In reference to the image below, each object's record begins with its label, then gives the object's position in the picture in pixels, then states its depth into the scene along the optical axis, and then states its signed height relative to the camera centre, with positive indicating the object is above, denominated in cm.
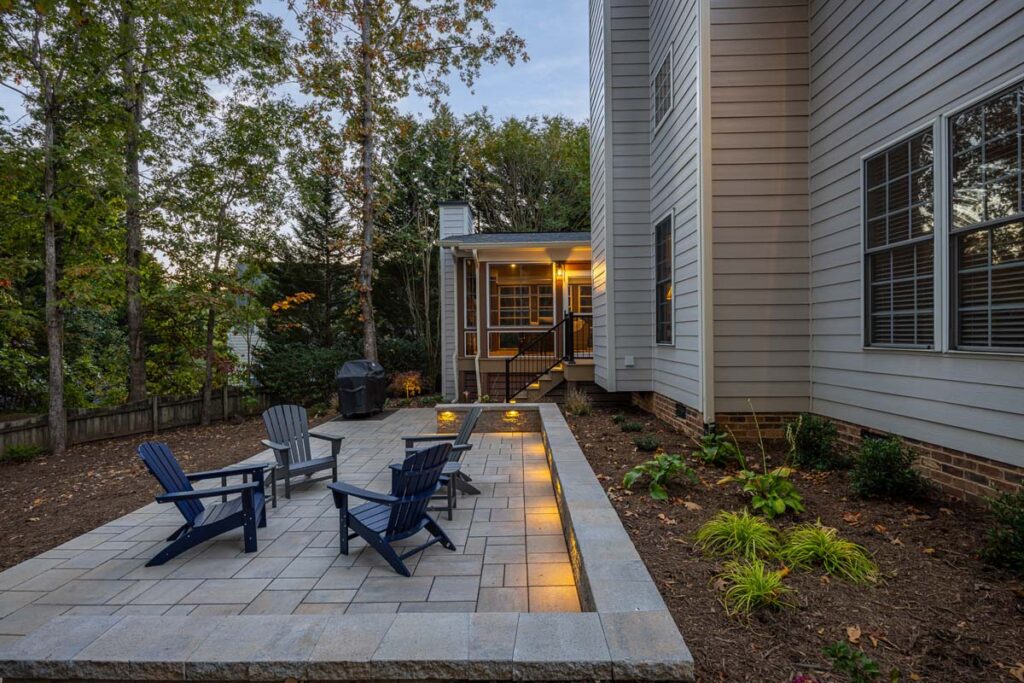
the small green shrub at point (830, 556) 261 -126
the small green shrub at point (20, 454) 751 -176
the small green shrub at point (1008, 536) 250 -111
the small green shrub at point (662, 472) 397 -118
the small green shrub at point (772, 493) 339 -120
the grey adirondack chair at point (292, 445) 486 -117
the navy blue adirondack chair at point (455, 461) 433 -122
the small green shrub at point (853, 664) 175 -119
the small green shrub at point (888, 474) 362 -111
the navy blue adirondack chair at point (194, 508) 353 -130
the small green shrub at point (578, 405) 806 -127
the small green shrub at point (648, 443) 542 -128
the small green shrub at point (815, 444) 462 -115
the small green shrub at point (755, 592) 230 -125
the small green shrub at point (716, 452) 473 -121
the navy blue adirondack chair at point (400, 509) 333 -125
